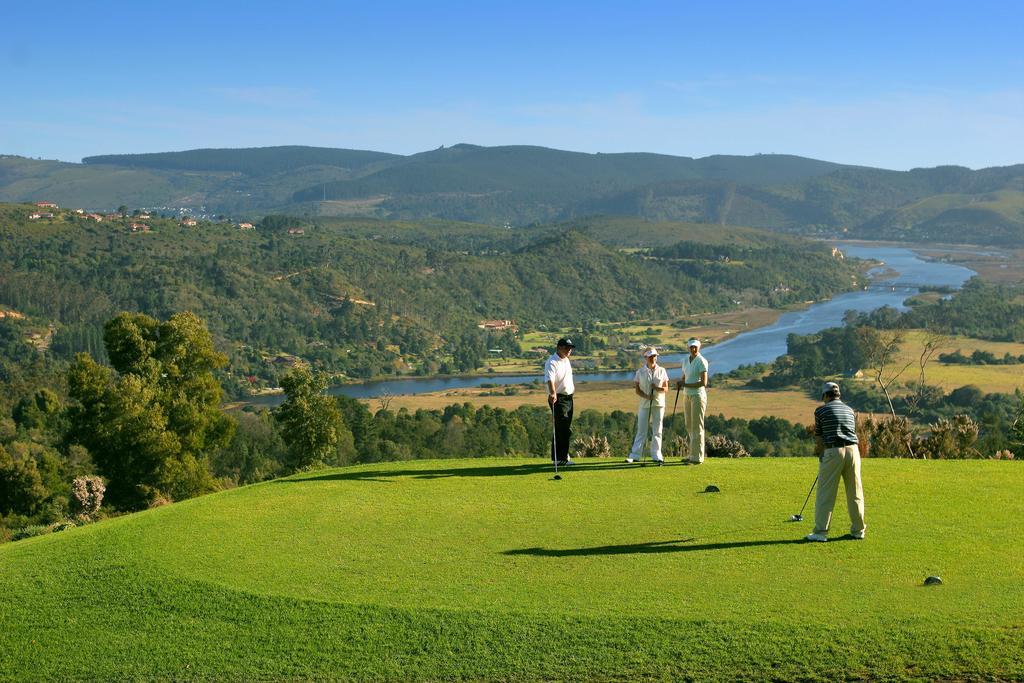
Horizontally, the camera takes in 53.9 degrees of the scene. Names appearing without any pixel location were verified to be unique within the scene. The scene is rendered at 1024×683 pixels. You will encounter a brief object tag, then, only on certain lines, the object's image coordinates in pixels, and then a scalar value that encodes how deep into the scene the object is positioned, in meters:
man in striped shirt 11.98
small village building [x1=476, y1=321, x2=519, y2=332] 158.69
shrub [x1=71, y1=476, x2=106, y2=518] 29.53
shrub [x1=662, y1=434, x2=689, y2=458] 25.12
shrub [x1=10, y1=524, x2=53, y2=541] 17.90
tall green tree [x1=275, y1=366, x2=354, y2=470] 33.44
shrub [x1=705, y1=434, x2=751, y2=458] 21.95
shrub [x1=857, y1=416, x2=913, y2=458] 21.23
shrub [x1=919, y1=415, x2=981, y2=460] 21.17
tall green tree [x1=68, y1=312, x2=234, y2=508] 32.50
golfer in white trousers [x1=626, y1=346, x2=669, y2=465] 16.59
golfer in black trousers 16.69
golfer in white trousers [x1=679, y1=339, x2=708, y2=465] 16.12
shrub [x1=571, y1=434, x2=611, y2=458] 21.41
